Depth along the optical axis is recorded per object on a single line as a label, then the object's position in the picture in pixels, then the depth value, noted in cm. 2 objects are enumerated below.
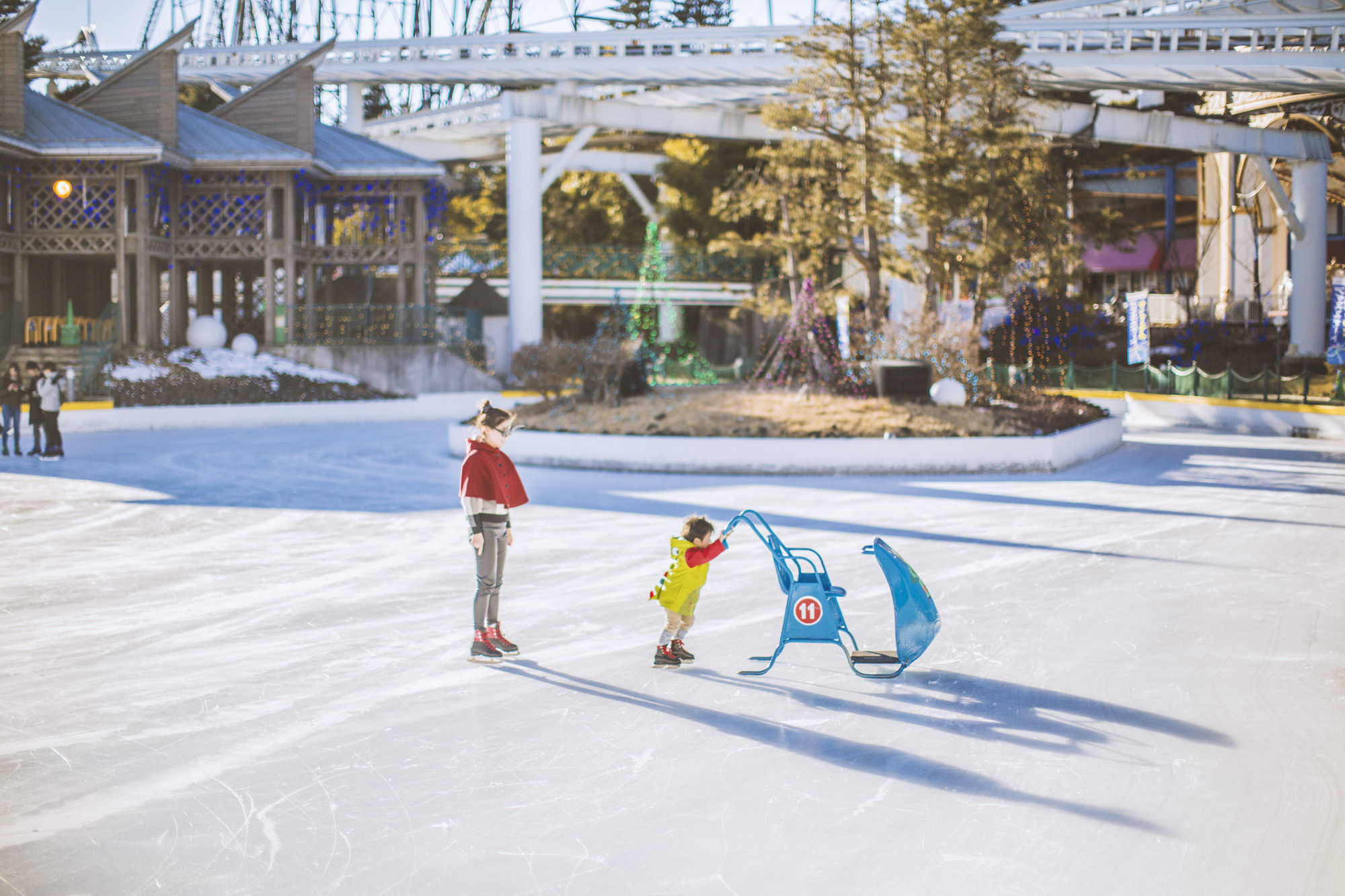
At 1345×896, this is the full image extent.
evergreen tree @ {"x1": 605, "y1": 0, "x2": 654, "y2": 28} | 6041
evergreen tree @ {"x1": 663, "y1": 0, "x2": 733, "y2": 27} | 6241
